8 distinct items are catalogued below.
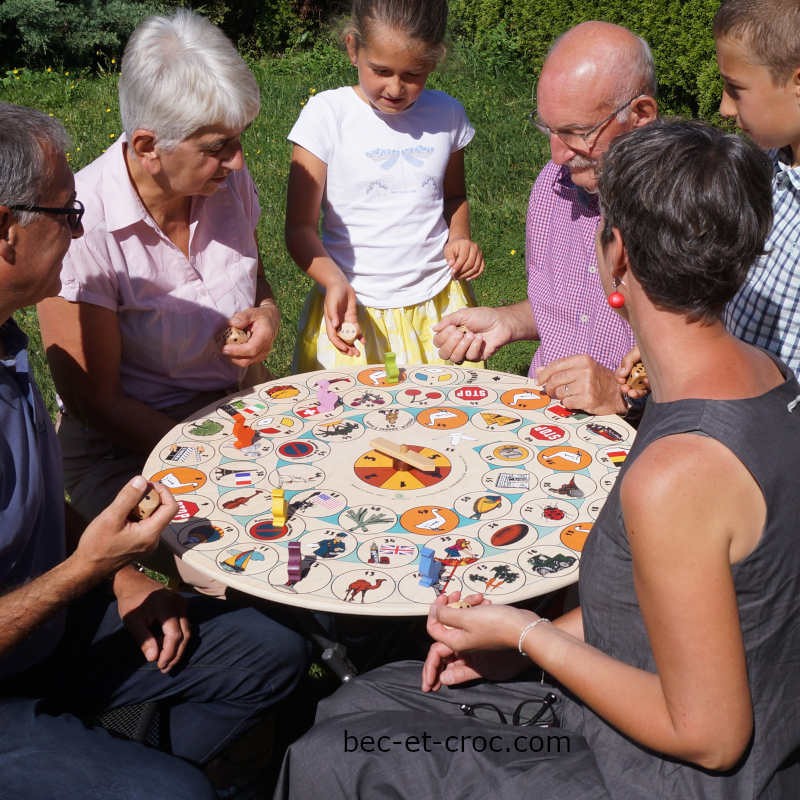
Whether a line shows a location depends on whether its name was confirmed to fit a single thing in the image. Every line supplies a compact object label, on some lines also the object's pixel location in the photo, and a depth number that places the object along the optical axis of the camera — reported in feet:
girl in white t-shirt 12.22
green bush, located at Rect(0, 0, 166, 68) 33.83
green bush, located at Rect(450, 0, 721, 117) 25.63
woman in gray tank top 5.64
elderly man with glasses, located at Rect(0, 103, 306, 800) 7.68
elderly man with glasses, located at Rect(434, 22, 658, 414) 10.53
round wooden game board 7.83
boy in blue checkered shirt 9.51
